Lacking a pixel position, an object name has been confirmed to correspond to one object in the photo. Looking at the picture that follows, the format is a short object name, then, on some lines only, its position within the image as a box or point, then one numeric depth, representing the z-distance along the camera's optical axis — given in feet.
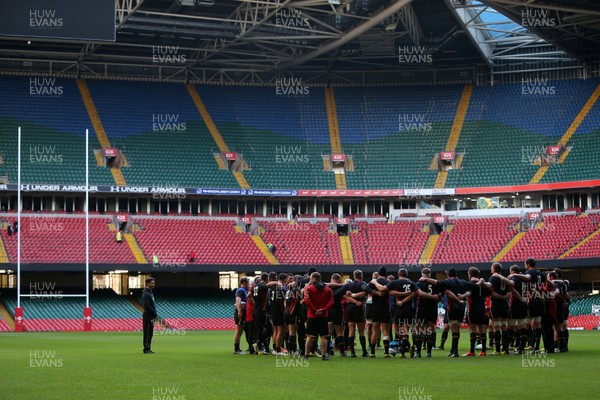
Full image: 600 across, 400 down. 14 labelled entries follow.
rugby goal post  171.22
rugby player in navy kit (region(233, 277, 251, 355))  88.02
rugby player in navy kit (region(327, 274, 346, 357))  81.15
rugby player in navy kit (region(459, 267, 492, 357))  79.66
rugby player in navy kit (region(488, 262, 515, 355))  79.10
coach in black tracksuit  86.99
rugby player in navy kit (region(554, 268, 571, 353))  84.35
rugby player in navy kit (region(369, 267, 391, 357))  79.77
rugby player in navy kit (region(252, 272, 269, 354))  84.07
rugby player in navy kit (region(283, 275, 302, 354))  80.74
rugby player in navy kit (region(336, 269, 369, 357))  80.38
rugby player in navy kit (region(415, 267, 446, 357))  78.64
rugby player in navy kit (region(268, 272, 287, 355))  82.23
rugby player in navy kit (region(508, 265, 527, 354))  80.02
